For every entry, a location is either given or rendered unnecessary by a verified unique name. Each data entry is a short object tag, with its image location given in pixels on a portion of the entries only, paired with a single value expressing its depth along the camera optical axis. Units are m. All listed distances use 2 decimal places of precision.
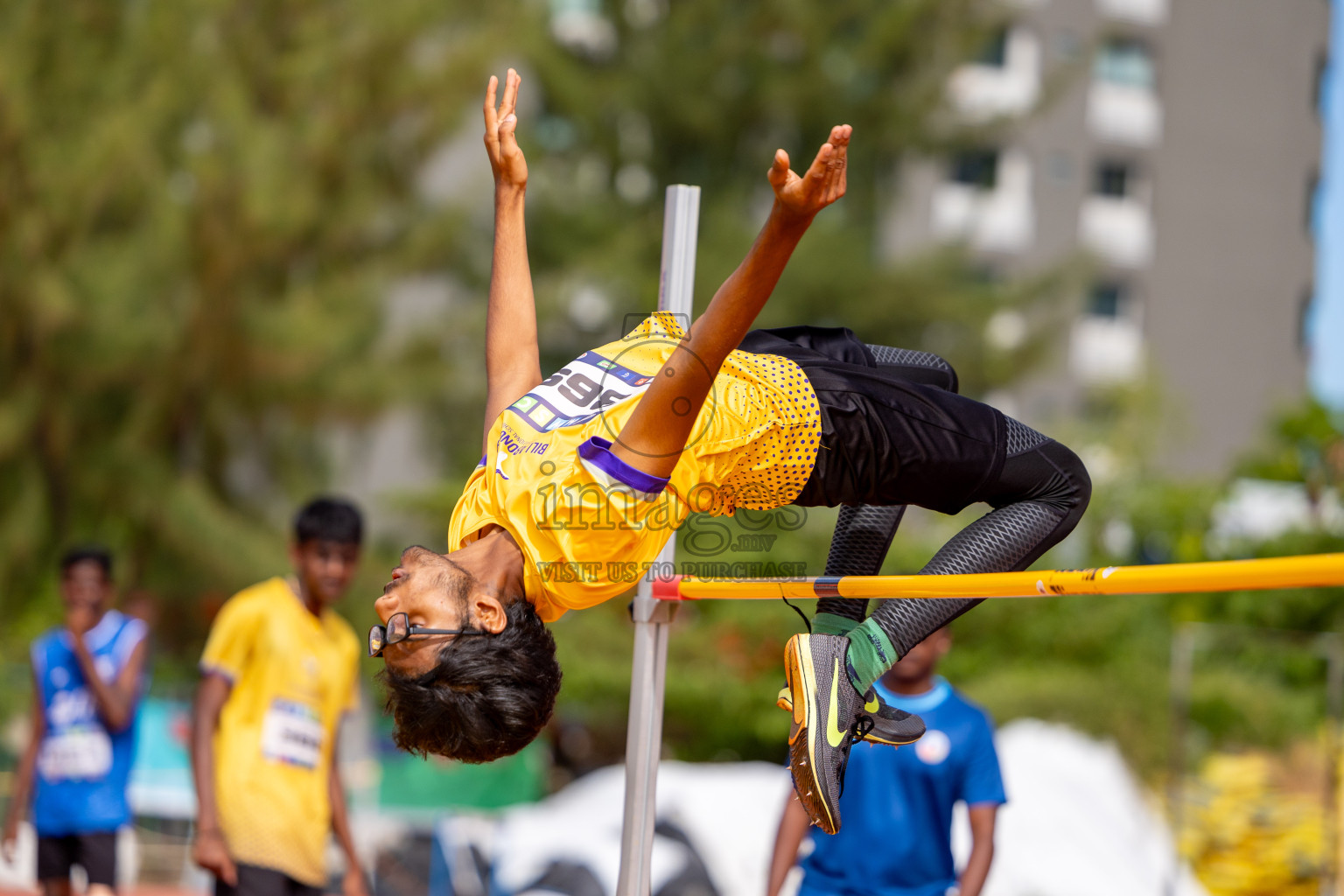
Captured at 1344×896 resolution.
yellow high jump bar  3.83
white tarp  13.99
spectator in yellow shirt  8.73
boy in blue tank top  10.27
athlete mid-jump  5.24
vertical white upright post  6.98
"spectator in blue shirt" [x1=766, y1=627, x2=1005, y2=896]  8.14
